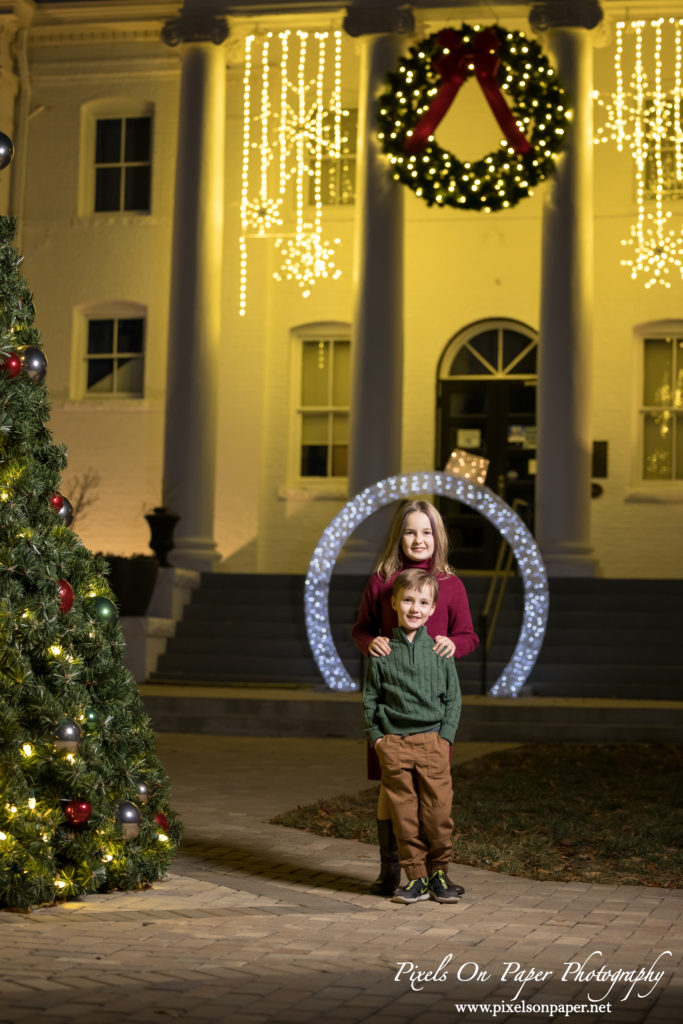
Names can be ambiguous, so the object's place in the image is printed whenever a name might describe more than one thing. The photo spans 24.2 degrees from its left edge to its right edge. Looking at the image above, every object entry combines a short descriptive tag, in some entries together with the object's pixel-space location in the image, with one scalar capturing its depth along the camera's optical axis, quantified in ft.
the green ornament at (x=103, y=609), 21.98
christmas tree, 20.53
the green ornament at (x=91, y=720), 21.24
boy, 21.01
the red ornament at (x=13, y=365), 21.03
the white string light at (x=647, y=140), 69.41
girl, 21.52
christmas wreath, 57.82
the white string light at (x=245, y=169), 72.23
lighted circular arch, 50.44
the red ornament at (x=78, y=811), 20.71
